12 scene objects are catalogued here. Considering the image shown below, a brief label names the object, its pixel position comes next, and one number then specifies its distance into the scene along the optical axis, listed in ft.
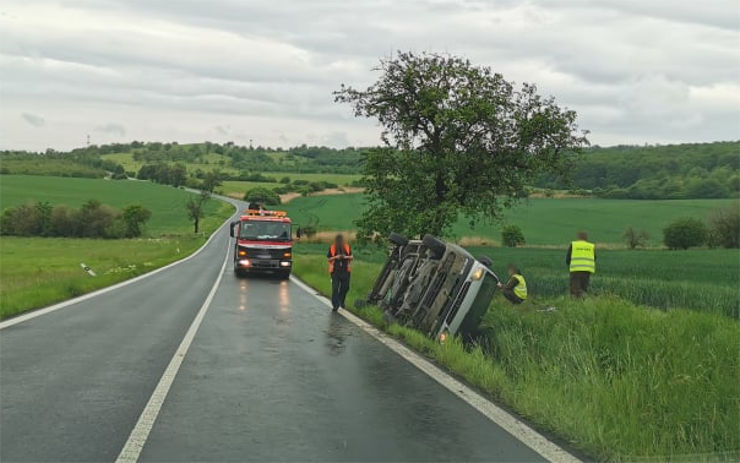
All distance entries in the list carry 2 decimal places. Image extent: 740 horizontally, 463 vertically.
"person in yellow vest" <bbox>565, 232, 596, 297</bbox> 52.95
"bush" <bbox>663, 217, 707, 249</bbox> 181.57
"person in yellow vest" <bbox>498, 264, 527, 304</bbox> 48.73
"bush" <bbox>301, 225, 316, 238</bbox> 193.98
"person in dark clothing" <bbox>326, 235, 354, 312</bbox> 47.24
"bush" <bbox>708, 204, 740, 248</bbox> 177.47
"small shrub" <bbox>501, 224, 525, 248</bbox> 195.72
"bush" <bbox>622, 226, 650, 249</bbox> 183.01
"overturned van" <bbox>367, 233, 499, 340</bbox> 32.27
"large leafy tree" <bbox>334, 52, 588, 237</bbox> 58.13
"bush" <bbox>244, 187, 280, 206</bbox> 367.45
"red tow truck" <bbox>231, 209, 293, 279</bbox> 84.53
